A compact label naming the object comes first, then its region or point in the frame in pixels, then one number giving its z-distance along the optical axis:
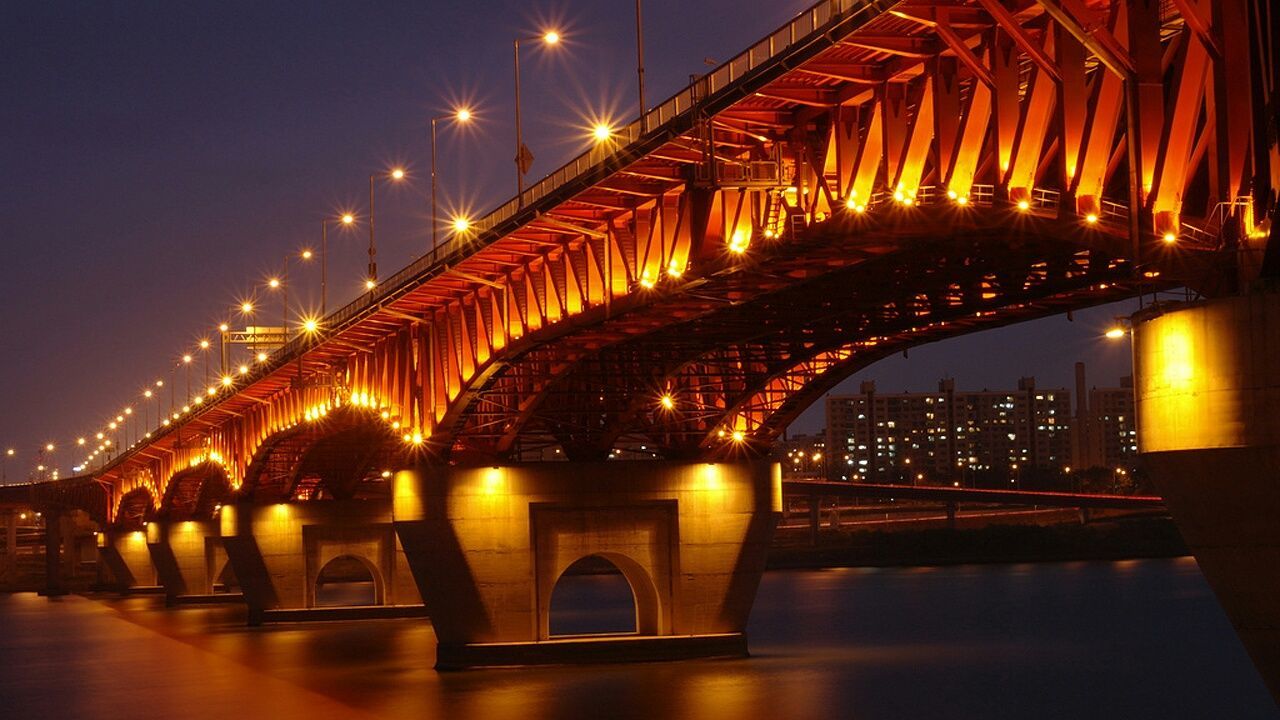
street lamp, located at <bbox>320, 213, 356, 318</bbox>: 89.25
